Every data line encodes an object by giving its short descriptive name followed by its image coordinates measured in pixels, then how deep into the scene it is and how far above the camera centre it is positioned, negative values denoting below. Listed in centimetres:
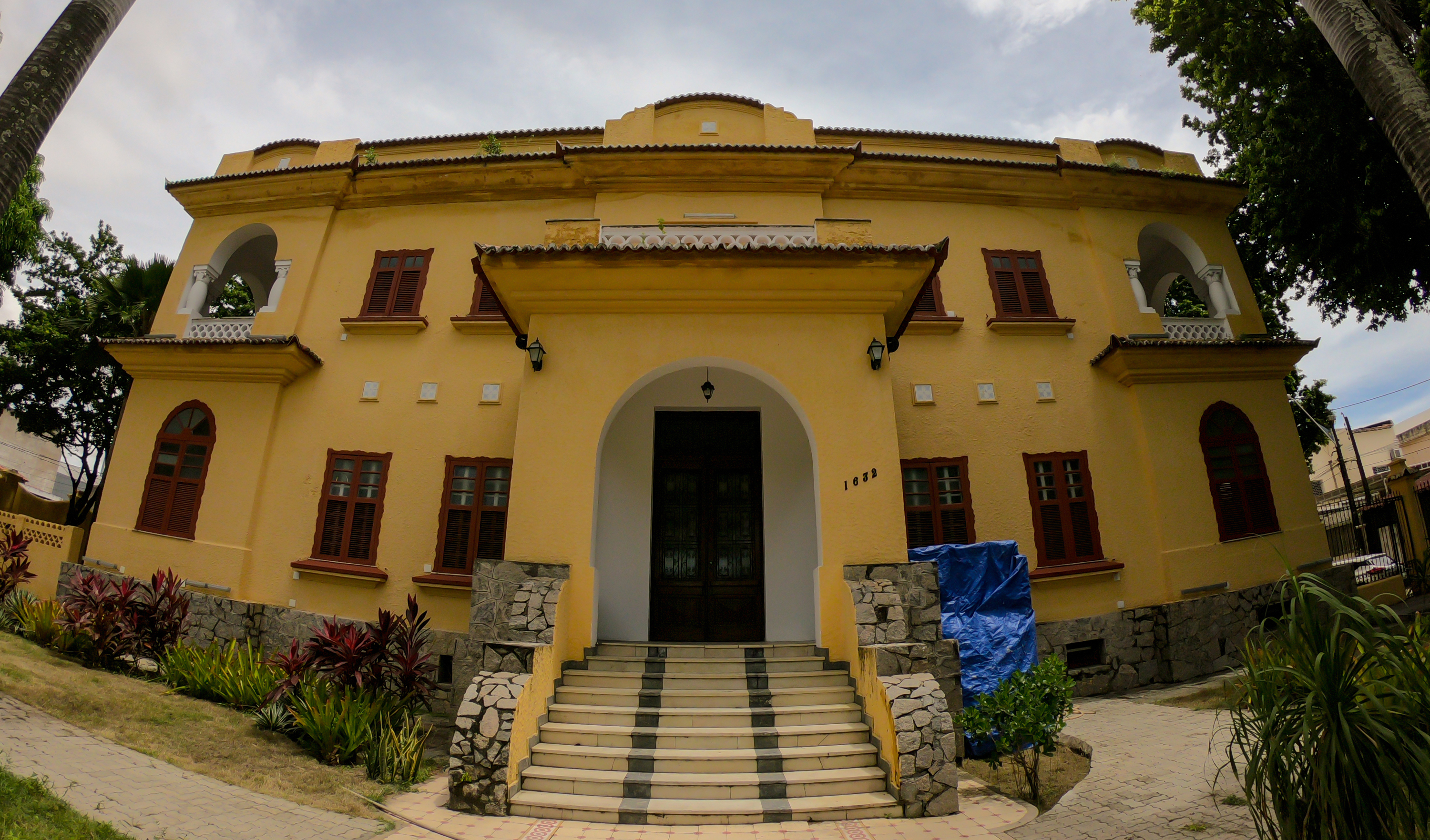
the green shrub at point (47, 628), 830 -58
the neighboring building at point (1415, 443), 3086 +740
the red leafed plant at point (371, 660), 697 -85
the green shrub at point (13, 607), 880 -31
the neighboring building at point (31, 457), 2623 +570
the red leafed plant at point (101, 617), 820 -41
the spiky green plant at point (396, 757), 612 -169
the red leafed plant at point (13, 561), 961 +40
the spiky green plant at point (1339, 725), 298 -70
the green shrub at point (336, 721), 639 -140
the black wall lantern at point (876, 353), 739 +277
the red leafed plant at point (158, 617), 858 -44
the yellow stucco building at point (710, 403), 728 +282
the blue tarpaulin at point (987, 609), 774 -28
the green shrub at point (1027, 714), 553 -115
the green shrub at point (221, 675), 757 -111
